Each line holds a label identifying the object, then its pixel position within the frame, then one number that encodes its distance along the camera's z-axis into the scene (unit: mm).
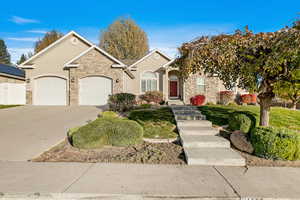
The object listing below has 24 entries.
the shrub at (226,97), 14945
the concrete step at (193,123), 7027
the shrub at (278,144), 4480
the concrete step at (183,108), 8977
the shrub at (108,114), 8523
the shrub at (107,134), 5448
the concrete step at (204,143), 5387
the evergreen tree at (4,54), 61291
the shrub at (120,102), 11070
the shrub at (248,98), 15344
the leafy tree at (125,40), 32031
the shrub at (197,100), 14312
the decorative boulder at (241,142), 5080
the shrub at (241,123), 6066
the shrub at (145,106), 11483
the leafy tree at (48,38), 33500
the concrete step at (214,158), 4395
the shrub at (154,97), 15484
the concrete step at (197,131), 6332
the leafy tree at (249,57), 4664
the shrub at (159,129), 6341
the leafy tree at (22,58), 61725
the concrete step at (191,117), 7613
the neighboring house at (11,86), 16334
